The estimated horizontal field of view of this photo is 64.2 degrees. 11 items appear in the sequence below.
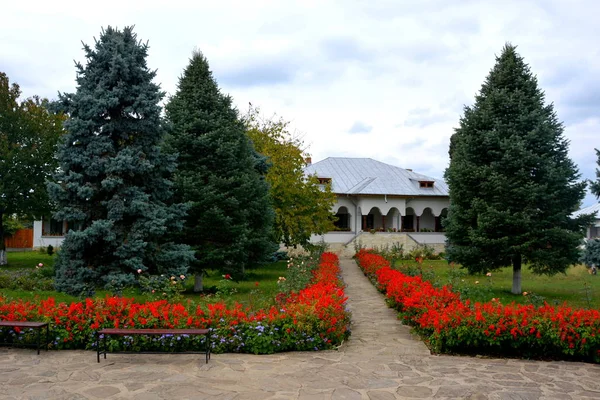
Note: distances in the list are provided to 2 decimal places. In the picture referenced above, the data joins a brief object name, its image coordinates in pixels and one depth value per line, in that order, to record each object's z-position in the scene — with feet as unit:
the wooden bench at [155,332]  22.80
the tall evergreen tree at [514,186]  45.83
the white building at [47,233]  109.31
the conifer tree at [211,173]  44.88
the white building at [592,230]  114.73
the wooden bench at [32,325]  23.82
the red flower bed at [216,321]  24.48
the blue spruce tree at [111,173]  37.17
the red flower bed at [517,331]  23.63
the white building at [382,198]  112.27
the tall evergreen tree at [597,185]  42.06
